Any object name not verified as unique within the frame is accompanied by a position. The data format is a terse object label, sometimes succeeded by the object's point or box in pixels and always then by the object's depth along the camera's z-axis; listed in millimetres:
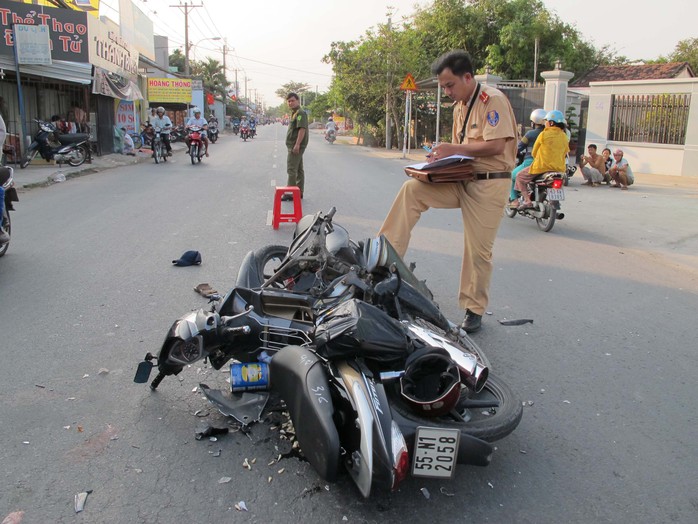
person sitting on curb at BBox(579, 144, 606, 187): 15070
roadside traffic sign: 21234
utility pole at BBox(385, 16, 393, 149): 30562
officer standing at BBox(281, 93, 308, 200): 10508
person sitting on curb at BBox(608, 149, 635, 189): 14438
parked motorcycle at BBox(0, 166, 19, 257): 6465
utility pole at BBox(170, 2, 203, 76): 48062
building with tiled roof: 28344
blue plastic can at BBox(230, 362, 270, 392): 3096
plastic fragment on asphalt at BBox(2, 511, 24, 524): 2398
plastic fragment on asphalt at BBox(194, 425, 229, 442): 3037
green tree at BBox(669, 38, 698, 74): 33728
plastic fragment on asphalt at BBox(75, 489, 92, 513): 2496
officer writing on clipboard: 4270
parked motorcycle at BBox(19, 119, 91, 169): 16609
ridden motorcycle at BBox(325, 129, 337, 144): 38812
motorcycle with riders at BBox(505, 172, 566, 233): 8852
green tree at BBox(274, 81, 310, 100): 119100
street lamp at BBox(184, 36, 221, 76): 47356
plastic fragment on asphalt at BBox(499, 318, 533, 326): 4677
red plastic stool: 8406
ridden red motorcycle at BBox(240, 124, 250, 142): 39406
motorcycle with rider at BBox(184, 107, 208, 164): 18703
